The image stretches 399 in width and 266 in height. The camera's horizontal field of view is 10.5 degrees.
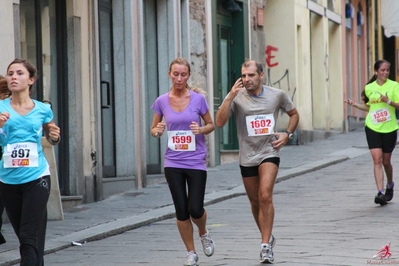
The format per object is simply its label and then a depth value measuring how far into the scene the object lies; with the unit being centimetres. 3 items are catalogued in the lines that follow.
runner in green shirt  2688
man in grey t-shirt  1853
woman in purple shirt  1824
